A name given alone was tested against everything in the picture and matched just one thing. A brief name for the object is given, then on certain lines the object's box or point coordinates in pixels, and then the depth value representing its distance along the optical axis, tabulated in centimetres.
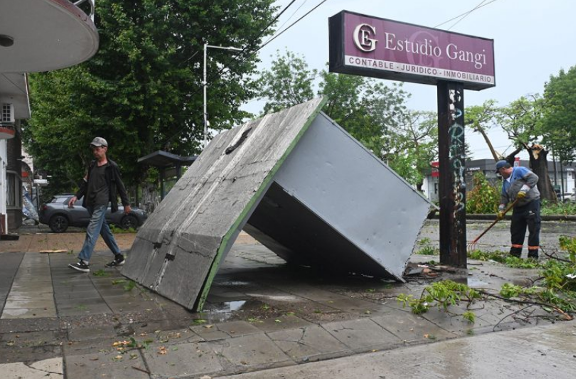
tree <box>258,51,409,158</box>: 3388
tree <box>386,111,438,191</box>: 4177
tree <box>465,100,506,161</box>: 3747
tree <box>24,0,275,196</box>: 1689
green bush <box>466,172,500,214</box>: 2202
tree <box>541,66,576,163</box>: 3031
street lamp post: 1739
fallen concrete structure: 482
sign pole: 695
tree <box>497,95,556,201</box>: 3416
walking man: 694
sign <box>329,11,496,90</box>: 627
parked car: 1945
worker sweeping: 810
